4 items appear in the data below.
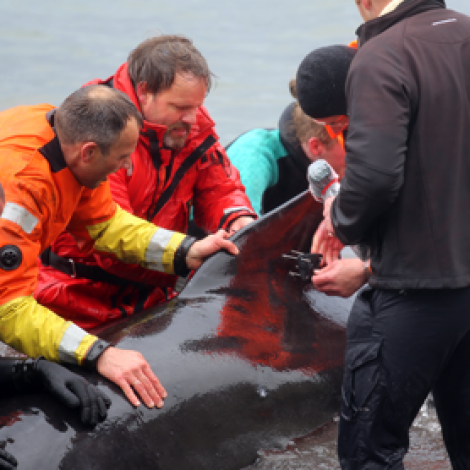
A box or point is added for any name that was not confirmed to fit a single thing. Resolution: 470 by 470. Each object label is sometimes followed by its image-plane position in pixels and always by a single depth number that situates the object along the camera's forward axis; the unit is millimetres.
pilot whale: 5898
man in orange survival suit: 6320
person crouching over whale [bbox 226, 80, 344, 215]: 10875
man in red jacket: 8867
